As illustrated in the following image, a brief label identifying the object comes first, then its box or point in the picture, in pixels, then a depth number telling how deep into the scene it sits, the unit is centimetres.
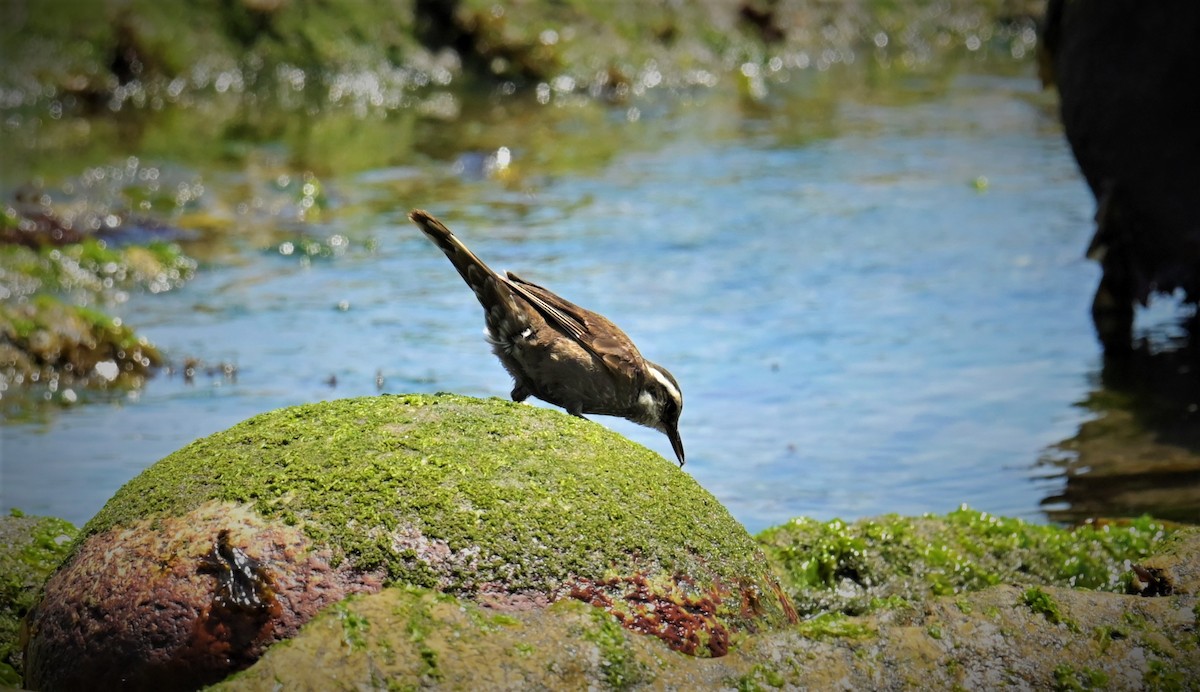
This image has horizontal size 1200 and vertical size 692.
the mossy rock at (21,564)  1152
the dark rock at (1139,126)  2208
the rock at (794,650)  880
